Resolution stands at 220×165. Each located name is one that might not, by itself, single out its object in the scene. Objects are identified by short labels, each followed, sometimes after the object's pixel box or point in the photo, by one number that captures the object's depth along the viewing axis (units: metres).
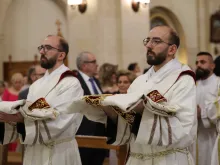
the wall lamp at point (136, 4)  18.96
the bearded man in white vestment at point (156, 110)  5.72
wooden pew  8.05
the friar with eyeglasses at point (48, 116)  6.80
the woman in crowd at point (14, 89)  13.89
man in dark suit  10.21
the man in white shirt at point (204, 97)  10.09
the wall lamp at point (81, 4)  17.85
